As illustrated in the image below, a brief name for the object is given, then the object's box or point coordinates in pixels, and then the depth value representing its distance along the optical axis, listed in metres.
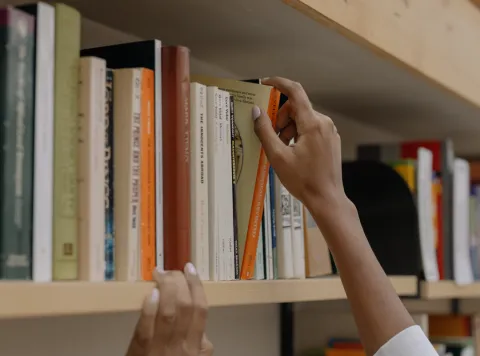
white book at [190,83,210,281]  0.90
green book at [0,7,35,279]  0.67
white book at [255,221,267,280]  1.03
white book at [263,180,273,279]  1.05
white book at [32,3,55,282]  0.70
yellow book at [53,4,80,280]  0.73
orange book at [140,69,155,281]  0.82
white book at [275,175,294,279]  1.07
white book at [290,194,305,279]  1.10
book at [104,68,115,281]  0.78
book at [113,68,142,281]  0.79
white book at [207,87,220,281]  0.93
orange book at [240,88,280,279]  1.00
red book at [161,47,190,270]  0.87
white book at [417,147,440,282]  1.61
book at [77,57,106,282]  0.75
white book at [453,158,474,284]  1.73
